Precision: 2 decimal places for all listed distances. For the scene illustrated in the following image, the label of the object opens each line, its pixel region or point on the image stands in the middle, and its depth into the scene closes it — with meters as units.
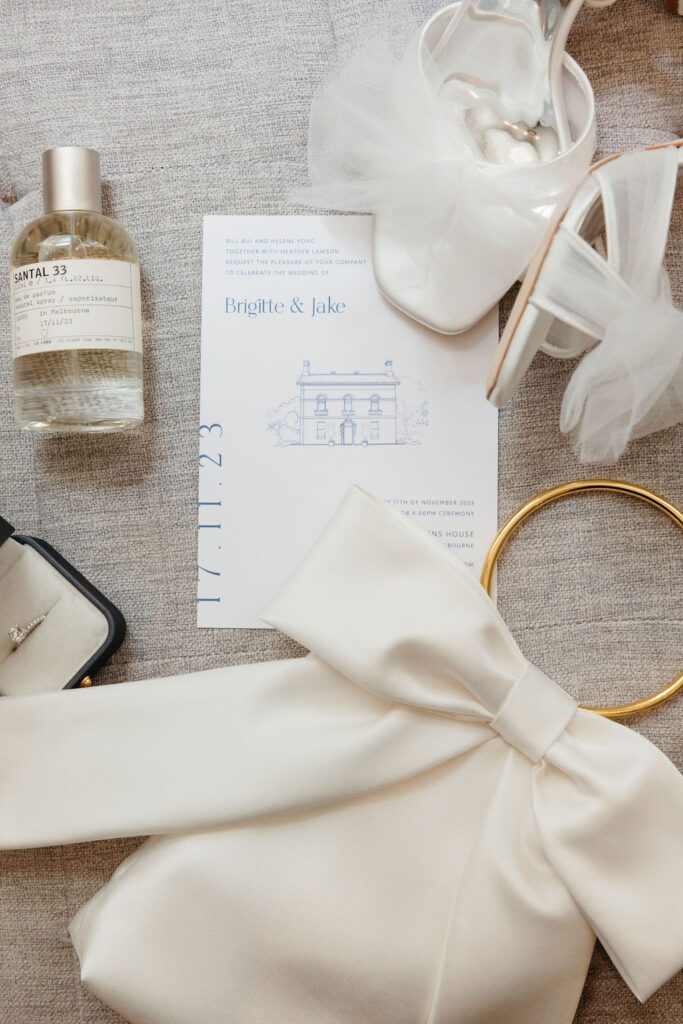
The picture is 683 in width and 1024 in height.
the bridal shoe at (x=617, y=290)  0.50
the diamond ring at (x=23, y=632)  0.60
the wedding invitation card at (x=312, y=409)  0.62
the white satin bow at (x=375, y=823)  0.53
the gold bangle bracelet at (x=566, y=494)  0.60
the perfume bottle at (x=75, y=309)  0.57
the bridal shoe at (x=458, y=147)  0.56
